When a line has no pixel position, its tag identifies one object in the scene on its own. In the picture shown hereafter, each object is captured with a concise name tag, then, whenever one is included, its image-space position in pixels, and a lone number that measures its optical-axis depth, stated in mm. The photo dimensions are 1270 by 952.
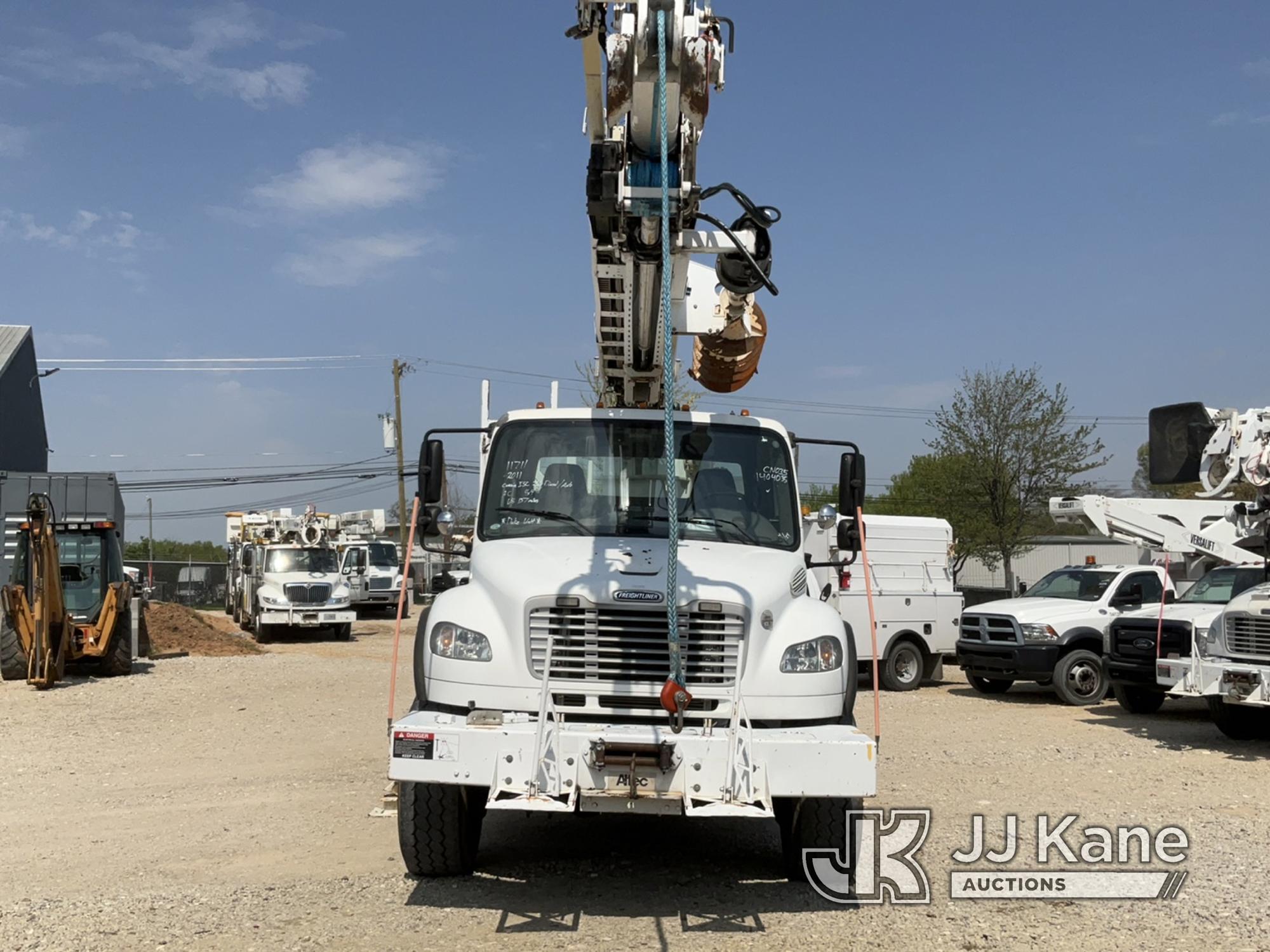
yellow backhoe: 16266
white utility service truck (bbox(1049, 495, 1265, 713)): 13523
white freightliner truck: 5500
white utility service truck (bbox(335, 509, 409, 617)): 33000
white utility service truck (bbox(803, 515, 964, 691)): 17109
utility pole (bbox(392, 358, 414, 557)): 44031
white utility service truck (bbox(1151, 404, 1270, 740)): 11211
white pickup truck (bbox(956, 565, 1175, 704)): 15633
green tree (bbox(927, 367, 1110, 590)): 33031
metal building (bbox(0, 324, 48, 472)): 37906
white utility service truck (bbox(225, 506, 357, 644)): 27812
